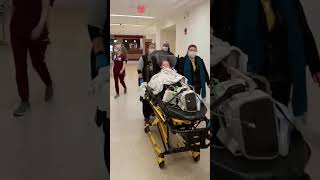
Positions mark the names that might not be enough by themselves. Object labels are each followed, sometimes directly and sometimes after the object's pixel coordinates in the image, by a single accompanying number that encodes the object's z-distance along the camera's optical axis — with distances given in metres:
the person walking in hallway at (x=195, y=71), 4.11
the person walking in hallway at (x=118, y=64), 6.59
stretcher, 2.82
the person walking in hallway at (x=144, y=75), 4.39
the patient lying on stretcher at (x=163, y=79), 3.46
